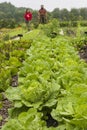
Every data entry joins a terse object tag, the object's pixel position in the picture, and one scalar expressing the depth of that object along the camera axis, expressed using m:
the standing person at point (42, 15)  12.89
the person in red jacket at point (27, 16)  12.01
